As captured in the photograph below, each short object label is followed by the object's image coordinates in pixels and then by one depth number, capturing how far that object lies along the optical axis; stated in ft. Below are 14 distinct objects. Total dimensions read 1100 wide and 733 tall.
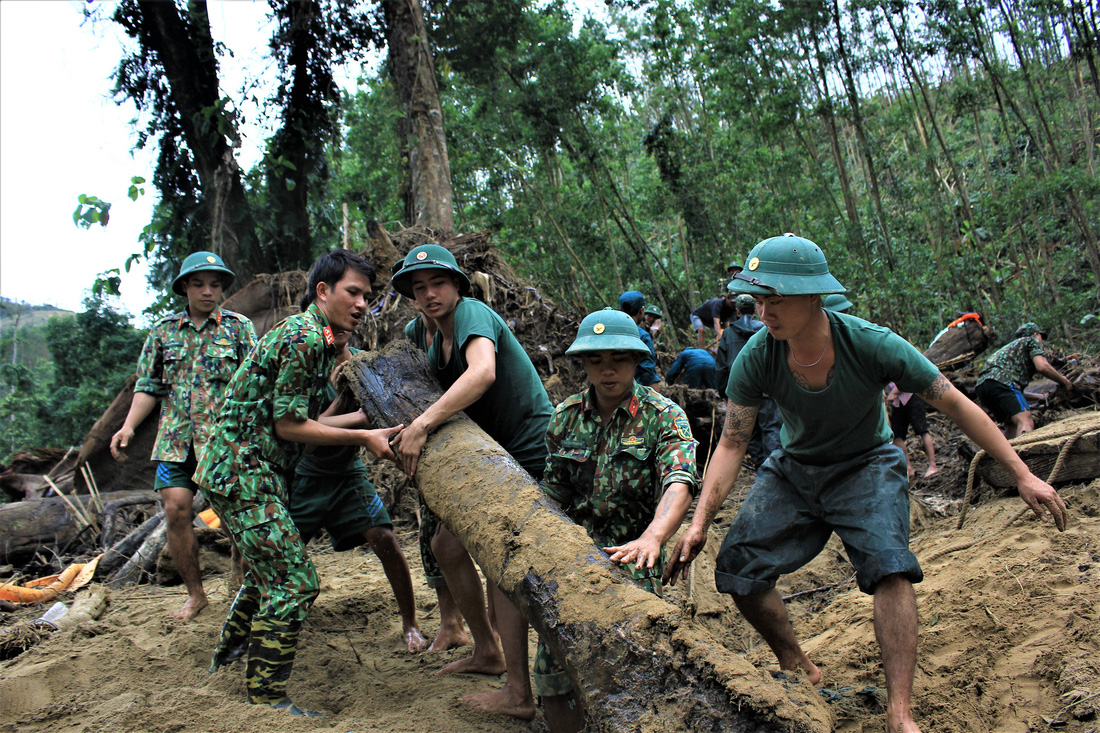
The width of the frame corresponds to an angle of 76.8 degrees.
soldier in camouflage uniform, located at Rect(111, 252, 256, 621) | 13.76
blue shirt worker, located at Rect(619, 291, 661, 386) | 20.62
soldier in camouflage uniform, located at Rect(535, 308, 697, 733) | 8.57
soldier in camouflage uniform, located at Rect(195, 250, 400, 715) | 9.62
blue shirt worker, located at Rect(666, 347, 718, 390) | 25.40
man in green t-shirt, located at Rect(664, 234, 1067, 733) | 8.02
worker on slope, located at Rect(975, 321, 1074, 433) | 23.27
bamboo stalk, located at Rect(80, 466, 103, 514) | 21.79
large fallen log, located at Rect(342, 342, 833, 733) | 6.37
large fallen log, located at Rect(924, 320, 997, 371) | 31.81
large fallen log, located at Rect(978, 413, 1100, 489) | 15.15
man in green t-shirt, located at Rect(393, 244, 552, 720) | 10.24
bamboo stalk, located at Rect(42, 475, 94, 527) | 20.95
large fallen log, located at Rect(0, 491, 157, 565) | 20.27
